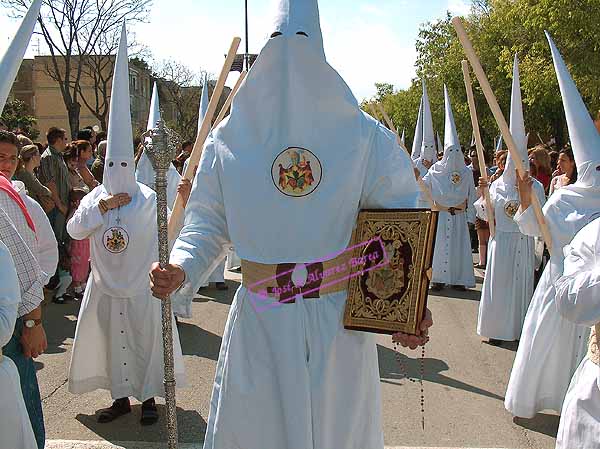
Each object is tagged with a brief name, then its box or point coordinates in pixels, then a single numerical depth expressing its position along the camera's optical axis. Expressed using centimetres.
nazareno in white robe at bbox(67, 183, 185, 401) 531
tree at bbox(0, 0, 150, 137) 2198
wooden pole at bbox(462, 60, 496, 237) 573
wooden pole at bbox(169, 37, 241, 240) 358
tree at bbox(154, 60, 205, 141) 3725
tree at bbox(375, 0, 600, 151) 1558
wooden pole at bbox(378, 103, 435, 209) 759
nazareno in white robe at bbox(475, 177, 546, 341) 754
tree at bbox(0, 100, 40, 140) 3278
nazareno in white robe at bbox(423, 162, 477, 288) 1084
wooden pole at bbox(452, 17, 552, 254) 435
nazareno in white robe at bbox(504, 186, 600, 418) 512
